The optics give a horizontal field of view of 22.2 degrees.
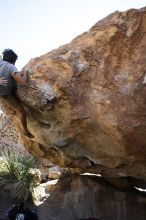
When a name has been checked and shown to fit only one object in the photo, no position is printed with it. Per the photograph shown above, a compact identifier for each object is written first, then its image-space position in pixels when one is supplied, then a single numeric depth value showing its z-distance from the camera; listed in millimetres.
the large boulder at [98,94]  6055
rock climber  6738
